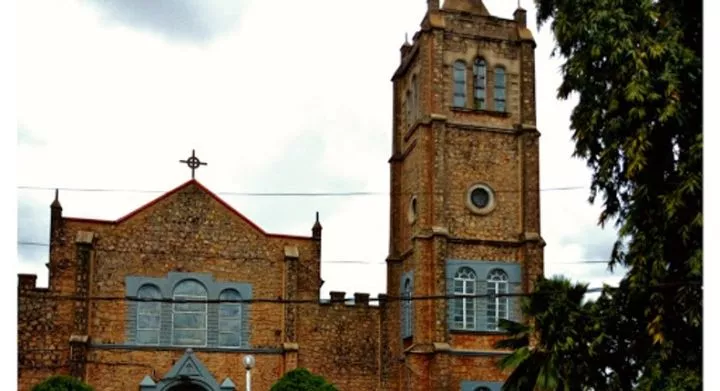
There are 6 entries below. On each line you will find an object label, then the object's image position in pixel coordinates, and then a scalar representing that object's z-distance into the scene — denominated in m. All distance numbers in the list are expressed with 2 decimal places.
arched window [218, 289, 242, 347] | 34.56
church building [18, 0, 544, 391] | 33.25
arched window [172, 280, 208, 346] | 34.06
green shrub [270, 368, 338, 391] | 31.73
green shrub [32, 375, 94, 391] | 29.86
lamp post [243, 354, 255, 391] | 26.31
